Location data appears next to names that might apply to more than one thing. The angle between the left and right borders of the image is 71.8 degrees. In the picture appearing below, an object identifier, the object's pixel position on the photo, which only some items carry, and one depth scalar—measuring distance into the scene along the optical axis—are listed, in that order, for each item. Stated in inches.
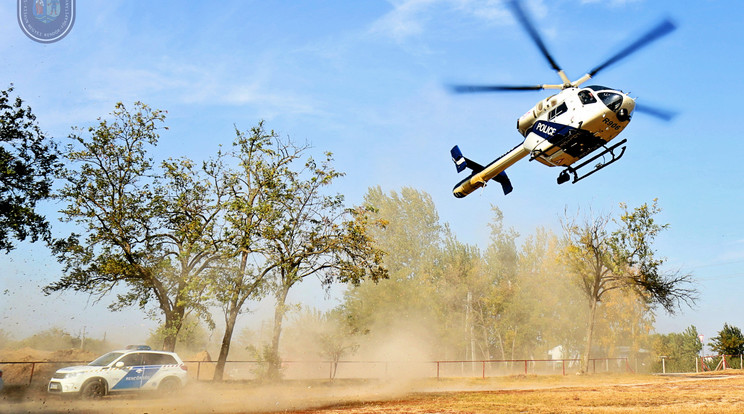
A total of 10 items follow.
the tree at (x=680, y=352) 2242.9
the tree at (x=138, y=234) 1115.3
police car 733.9
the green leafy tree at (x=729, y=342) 1839.3
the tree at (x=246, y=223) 1138.7
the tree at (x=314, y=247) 1208.2
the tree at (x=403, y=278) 2237.9
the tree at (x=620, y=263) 1648.6
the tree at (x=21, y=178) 1066.7
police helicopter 718.5
